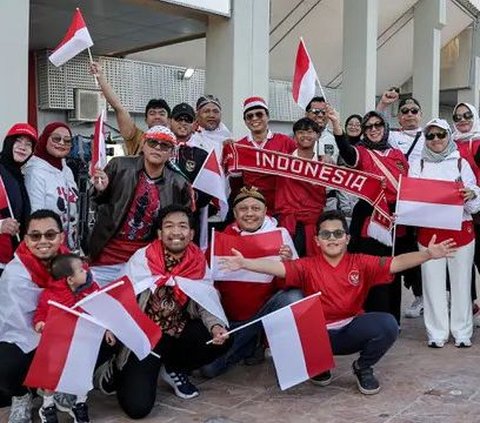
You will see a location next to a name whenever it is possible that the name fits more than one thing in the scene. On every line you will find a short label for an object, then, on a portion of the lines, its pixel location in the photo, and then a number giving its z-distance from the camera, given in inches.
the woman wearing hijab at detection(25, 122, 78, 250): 177.6
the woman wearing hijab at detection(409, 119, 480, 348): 209.3
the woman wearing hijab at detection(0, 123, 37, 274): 174.6
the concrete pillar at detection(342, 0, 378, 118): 427.2
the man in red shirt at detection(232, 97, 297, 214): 215.9
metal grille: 447.5
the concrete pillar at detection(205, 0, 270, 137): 331.0
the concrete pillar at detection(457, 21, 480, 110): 780.0
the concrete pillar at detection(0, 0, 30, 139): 231.8
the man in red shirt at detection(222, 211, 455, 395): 173.2
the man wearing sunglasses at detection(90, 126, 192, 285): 176.1
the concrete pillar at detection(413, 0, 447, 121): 547.8
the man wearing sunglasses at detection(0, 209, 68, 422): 148.1
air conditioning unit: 456.4
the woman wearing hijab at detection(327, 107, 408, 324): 212.7
